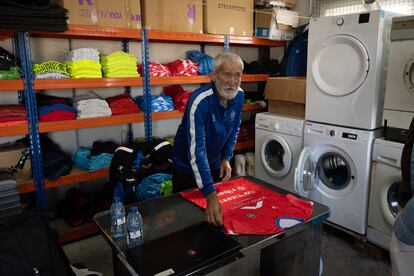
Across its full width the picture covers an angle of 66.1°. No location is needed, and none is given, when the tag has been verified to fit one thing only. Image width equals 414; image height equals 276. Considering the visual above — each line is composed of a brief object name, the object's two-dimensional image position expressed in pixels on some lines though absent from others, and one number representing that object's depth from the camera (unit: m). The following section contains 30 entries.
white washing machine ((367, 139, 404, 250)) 2.38
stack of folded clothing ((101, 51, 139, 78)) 2.78
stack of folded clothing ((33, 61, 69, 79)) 2.48
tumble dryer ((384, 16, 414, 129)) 2.23
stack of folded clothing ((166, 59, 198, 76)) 3.24
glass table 1.26
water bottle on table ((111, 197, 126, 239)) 1.33
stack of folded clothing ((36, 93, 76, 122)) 2.55
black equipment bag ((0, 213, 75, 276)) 1.36
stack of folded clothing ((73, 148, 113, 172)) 2.79
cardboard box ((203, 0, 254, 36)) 3.29
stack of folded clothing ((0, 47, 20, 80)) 2.32
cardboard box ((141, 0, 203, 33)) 2.93
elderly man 1.66
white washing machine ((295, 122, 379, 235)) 2.61
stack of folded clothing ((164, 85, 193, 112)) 3.28
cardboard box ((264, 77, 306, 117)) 3.21
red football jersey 1.38
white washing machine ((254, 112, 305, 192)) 3.19
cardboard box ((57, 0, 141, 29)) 2.51
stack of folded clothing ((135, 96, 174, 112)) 3.13
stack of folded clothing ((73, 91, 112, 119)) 2.70
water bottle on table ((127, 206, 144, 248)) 1.26
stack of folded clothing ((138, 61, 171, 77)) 3.07
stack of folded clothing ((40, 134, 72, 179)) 2.62
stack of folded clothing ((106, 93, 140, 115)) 2.91
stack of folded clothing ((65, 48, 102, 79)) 2.62
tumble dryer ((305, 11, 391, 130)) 2.50
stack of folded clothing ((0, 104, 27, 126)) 2.37
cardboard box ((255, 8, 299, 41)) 3.64
